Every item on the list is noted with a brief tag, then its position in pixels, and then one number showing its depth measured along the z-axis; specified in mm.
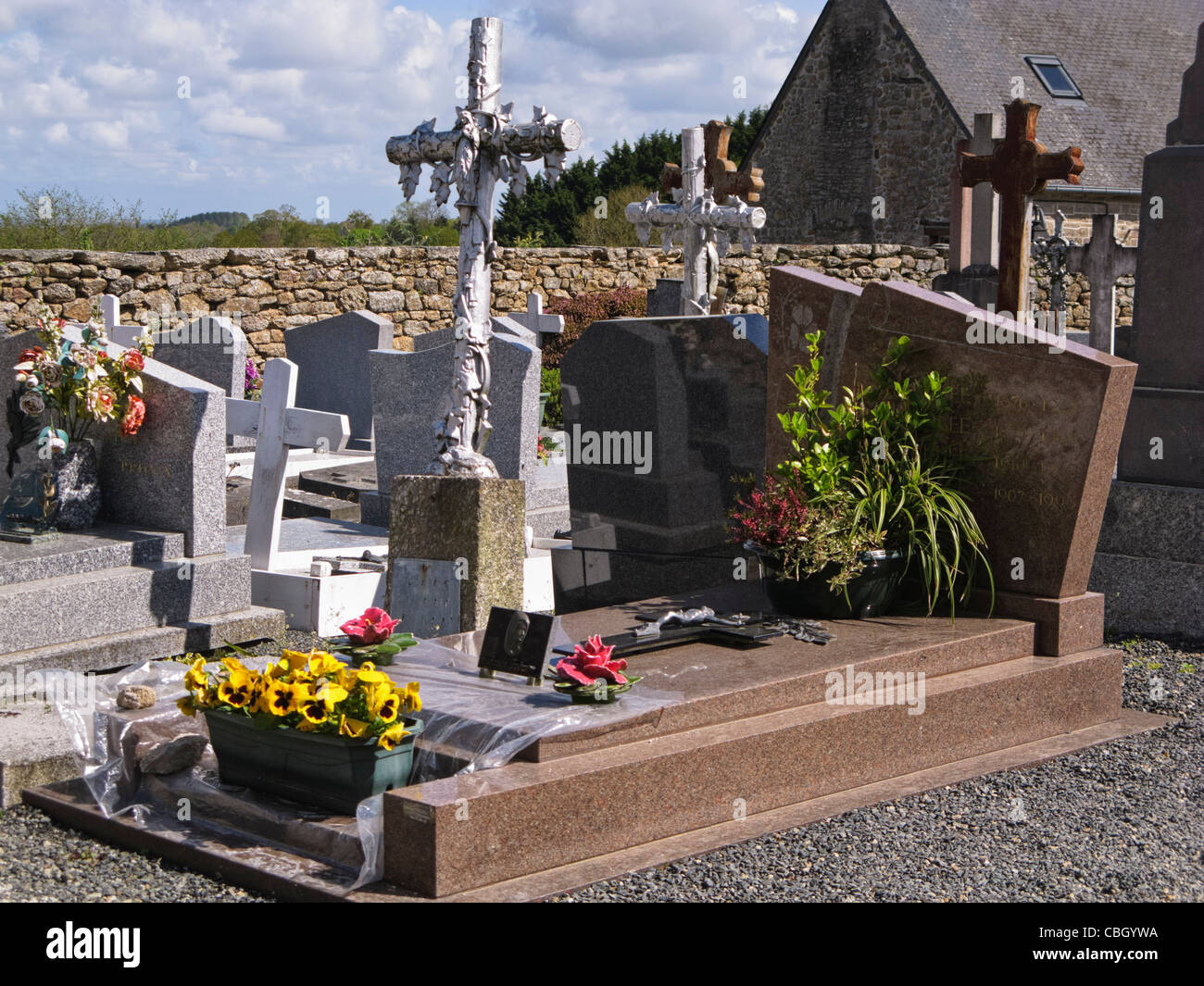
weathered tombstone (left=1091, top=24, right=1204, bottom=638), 6762
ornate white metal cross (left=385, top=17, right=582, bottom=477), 5734
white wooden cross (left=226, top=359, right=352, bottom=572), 6859
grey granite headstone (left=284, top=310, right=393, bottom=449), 11336
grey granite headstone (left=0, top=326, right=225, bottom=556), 6129
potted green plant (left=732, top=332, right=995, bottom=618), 5141
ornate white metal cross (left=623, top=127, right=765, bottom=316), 8750
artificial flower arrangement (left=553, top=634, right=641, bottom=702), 4020
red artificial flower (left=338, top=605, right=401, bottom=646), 4543
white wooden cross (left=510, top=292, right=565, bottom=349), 13258
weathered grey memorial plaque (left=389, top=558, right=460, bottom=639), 5609
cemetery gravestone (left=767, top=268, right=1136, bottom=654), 5168
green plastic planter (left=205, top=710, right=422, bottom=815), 3748
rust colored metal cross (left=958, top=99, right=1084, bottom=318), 9367
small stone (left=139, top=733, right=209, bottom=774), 4160
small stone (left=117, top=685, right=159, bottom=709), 4496
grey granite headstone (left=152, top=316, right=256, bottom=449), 9766
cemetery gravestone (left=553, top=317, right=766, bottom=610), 6297
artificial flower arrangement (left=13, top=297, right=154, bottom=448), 6105
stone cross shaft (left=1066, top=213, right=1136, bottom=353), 12359
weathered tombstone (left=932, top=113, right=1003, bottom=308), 13570
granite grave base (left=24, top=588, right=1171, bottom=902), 3527
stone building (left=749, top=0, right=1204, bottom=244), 21797
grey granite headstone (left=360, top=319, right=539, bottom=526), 8039
